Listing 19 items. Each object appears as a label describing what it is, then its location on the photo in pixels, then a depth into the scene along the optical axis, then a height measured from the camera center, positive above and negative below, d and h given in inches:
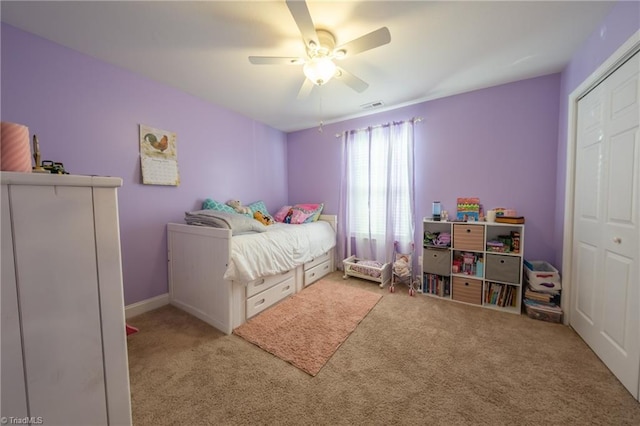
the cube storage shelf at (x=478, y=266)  86.8 -28.3
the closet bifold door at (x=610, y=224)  52.8 -7.4
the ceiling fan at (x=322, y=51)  53.1 +40.4
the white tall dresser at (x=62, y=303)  21.7 -10.8
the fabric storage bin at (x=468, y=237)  91.7 -16.1
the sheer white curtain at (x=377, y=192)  115.6 +4.4
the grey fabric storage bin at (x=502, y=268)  85.3 -27.5
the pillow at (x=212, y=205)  106.9 -1.7
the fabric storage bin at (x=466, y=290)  92.8 -39.0
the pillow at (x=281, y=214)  137.7 -8.2
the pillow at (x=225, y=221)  81.7 -7.4
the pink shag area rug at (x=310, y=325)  64.7 -43.8
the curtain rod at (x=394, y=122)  110.8 +39.9
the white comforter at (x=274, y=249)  73.8 -19.8
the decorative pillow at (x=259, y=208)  126.7 -3.9
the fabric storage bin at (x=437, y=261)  98.0 -28.1
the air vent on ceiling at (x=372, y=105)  111.7 +48.5
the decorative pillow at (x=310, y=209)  132.5 -5.4
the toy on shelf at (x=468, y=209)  99.3 -4.8
